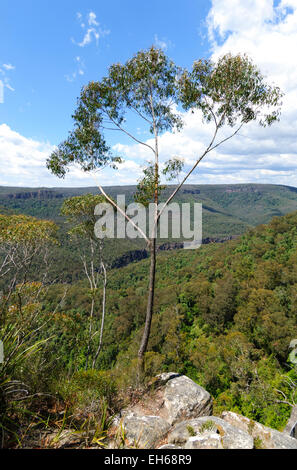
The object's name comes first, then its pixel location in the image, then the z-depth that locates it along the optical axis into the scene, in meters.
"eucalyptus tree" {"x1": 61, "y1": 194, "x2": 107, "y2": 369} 12.37
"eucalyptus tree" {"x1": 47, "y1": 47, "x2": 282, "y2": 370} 6.45
